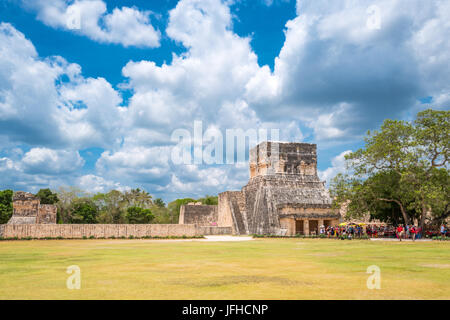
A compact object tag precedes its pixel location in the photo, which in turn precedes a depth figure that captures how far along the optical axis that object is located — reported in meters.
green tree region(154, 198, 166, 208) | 83.14
